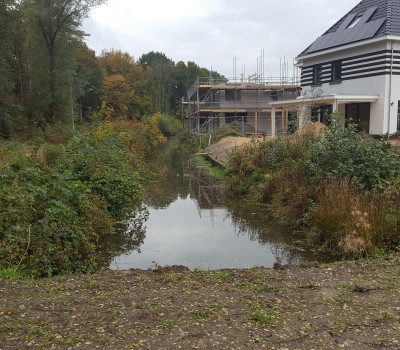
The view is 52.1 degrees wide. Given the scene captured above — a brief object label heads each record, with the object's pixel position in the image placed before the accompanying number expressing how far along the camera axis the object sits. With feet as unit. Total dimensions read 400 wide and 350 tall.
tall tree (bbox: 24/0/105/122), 85.46
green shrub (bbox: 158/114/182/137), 165.27
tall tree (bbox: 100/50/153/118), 163.22
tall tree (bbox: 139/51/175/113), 213.66
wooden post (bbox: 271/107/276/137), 85.57
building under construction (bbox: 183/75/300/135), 135.85
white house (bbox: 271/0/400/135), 71.77
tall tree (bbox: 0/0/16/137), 70.69
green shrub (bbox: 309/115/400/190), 29.94
